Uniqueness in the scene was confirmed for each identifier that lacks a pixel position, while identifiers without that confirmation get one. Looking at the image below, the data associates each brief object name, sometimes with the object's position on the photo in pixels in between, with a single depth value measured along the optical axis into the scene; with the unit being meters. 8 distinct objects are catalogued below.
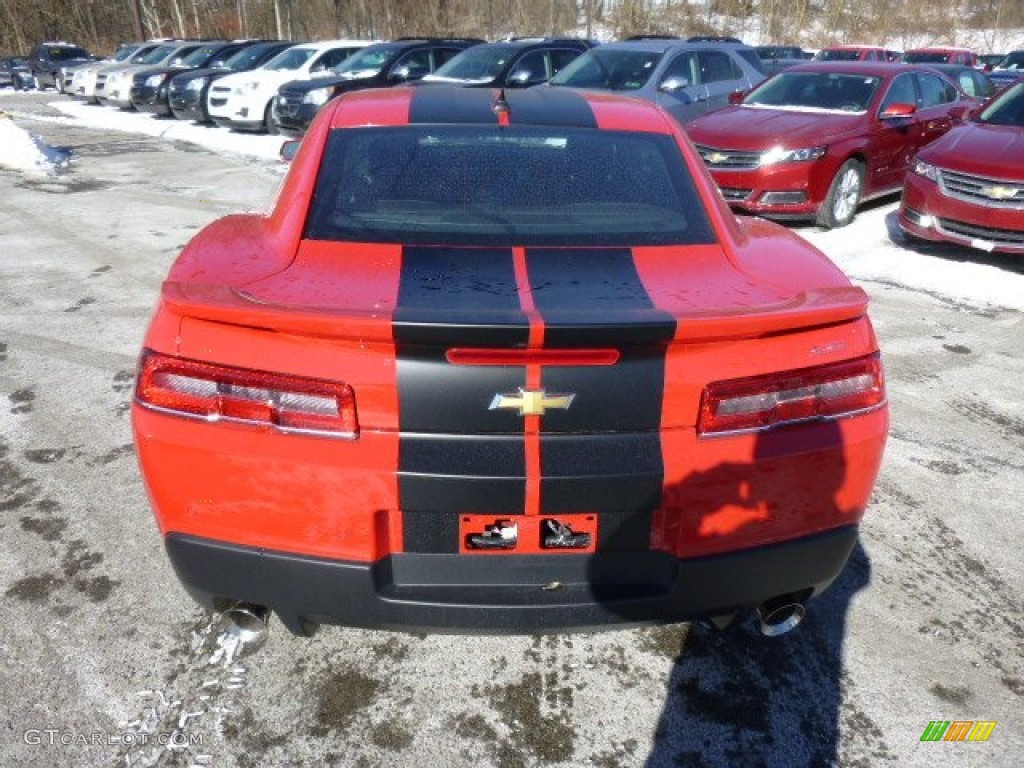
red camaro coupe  1.76
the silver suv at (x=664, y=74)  10.12
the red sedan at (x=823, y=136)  7.72
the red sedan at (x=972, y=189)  6.55
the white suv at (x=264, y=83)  14.50
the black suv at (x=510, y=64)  12.18
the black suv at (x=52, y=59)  26.22
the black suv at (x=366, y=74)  12.90
